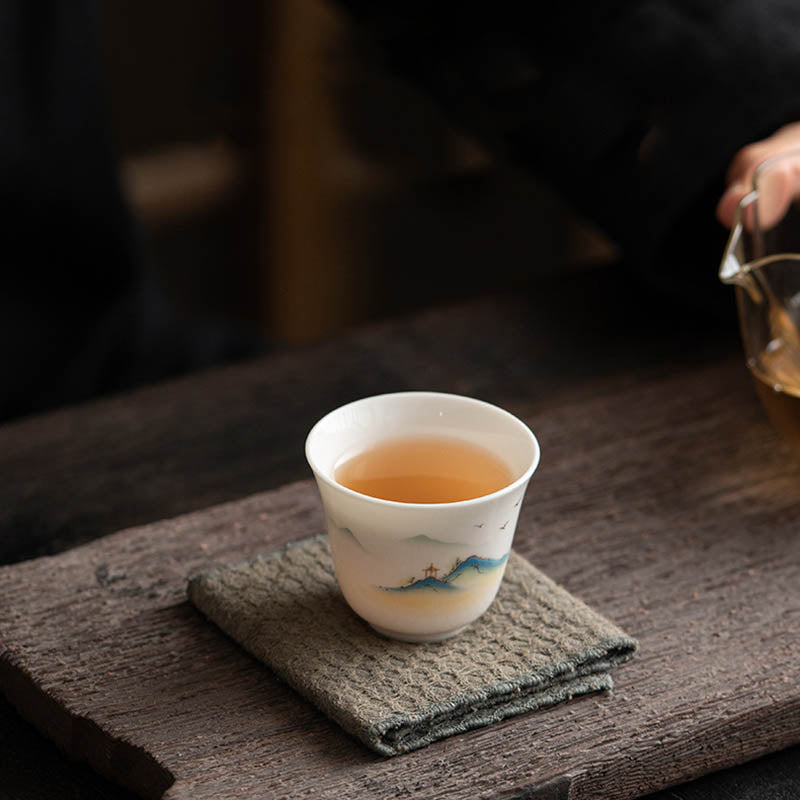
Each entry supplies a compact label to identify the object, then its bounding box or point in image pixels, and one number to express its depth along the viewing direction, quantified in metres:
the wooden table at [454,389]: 1.01
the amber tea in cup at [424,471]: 1.00
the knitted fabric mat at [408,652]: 0.97
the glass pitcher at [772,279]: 1.11
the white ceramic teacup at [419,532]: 0.98
